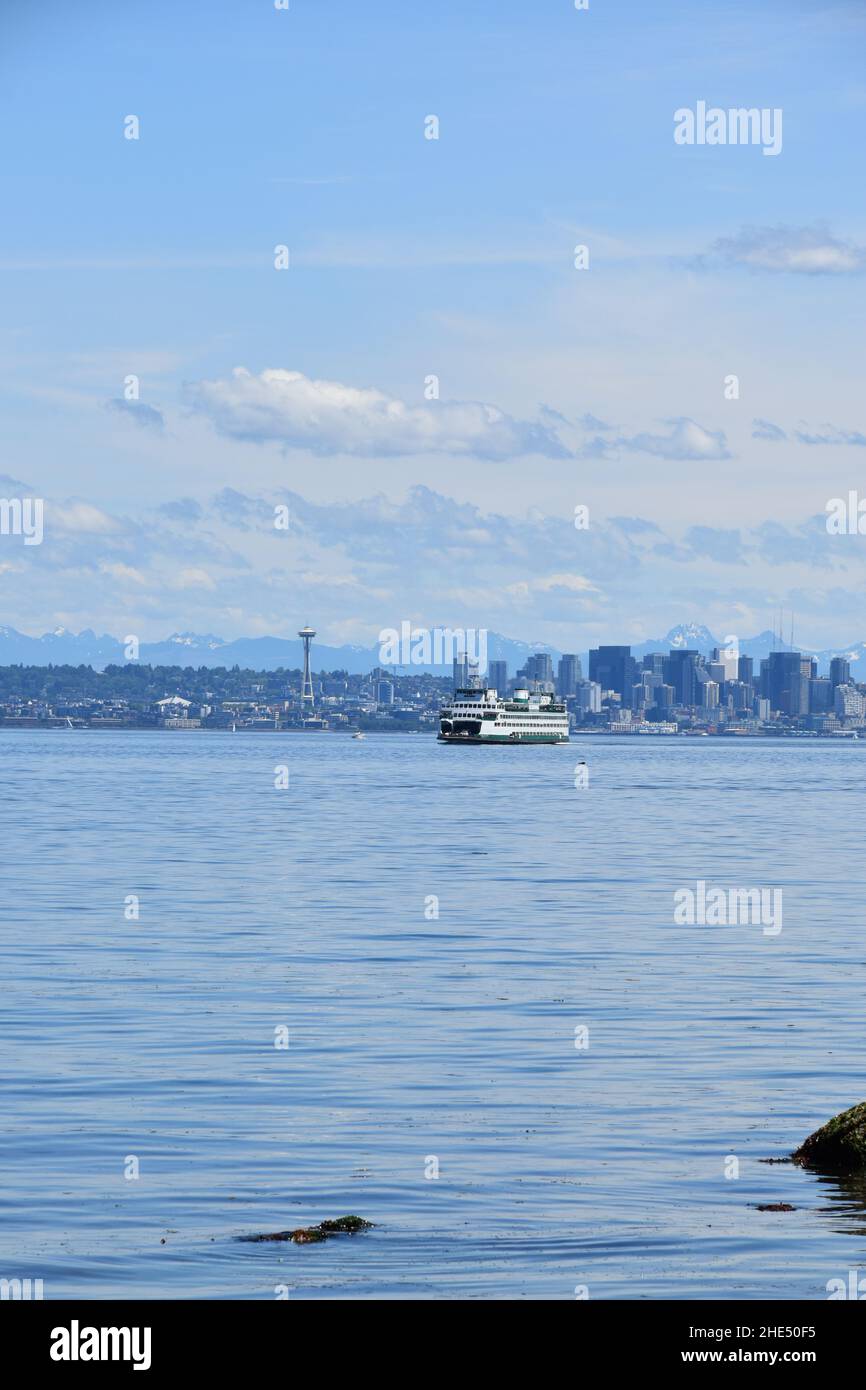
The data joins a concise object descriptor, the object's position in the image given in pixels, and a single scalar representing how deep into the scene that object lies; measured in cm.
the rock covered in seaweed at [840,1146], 2080
